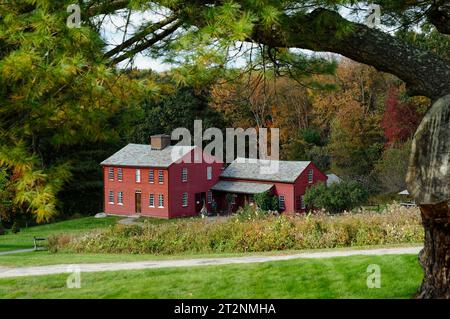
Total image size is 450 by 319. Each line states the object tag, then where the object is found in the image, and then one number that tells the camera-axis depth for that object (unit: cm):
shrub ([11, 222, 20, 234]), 3341
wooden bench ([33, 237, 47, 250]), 2511
